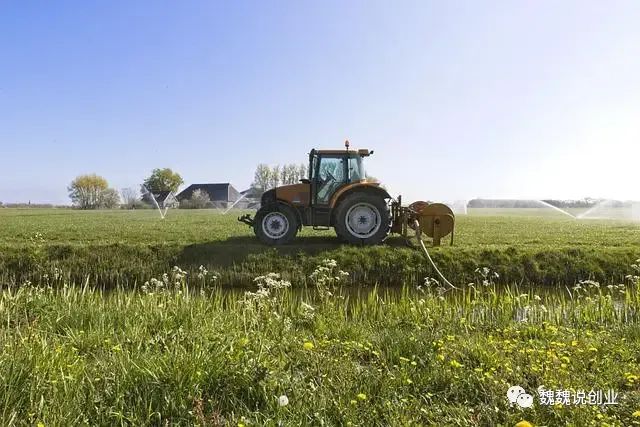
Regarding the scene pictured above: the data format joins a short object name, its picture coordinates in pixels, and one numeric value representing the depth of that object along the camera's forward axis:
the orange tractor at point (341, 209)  10.63
